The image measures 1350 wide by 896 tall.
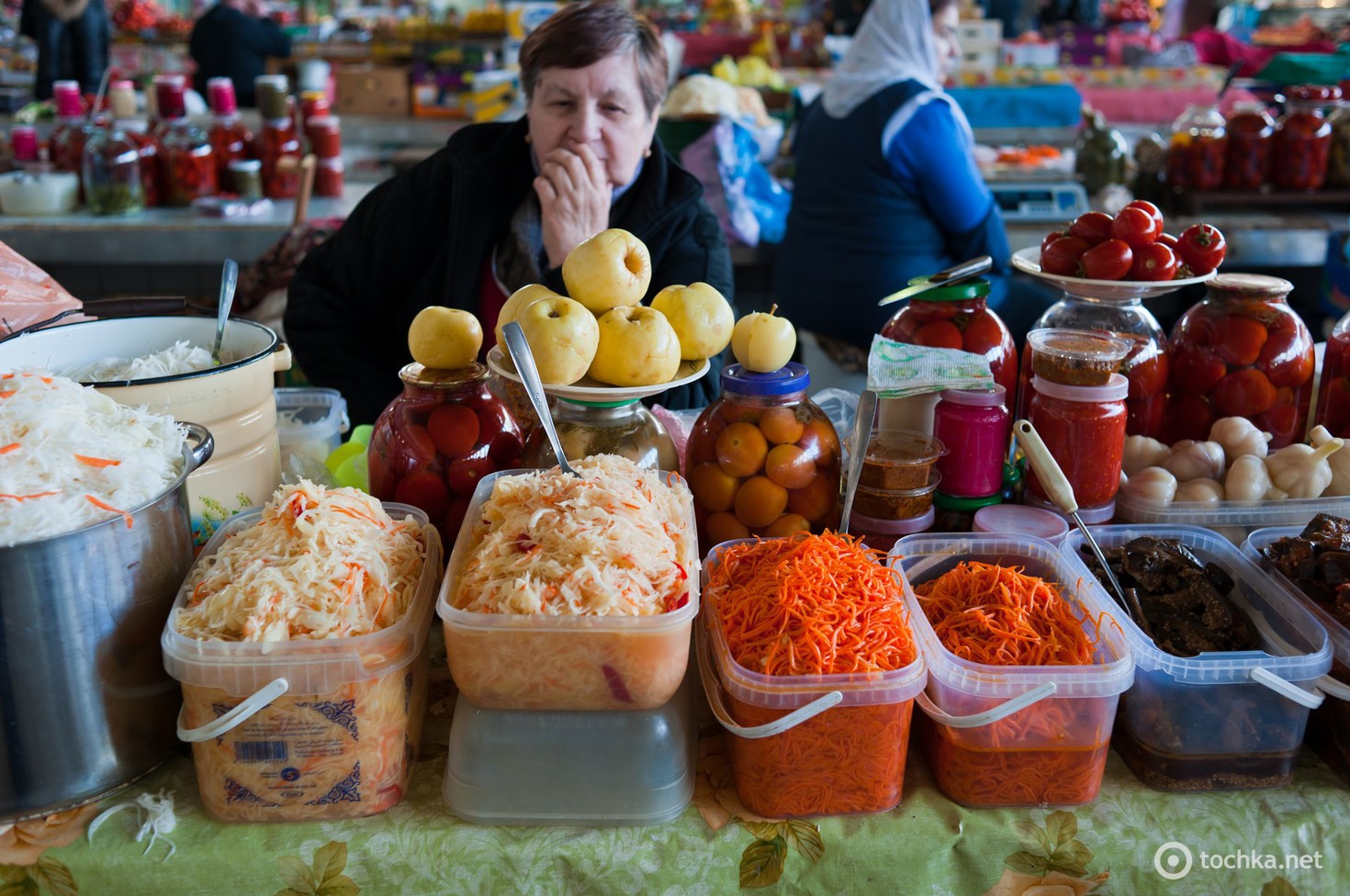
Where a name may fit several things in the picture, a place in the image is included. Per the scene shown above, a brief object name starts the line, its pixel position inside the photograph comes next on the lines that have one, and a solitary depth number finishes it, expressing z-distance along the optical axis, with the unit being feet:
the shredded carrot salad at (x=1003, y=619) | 3.95
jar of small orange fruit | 4.70
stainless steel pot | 3.34
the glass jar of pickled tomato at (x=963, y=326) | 5.53
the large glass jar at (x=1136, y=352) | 5.63
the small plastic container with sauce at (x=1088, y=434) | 4.94
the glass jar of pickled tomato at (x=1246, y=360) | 5.63
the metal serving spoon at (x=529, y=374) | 4.26
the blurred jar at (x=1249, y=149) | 13.92
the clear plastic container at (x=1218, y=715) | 3.89
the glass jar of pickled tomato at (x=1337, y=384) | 5.98
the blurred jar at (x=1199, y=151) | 13.93
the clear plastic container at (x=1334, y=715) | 4.06
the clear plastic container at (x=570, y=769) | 3.76
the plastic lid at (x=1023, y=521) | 4.80
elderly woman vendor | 7.81
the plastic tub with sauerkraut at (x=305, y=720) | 3.50
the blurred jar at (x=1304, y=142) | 13.71
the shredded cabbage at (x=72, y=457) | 3.35
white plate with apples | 4.48
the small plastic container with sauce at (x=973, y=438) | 5.00
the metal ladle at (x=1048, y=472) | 4.68
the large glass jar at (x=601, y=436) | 4.78
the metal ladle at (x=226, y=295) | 5.09
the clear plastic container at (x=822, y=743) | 3.66
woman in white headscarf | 11.78
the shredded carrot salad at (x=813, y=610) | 3.73
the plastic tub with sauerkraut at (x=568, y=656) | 3.52
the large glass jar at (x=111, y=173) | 13.47
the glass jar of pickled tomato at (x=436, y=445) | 4.80
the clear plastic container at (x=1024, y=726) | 3.76
